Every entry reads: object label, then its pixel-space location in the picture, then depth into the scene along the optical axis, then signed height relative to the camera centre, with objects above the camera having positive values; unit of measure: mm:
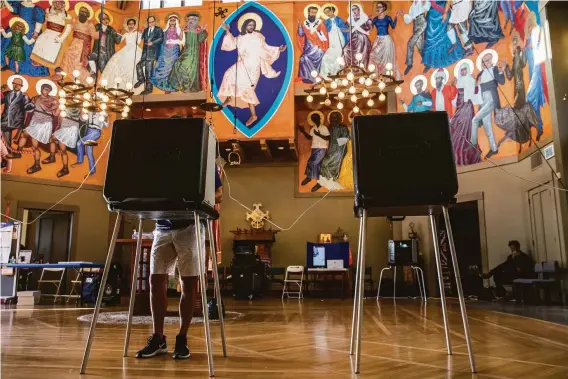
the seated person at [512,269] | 8836 -259
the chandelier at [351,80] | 8695 +3576
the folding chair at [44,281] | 10914 -539
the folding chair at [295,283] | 11273 -650
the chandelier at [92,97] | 8773 +3318
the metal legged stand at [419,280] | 10631 -569
